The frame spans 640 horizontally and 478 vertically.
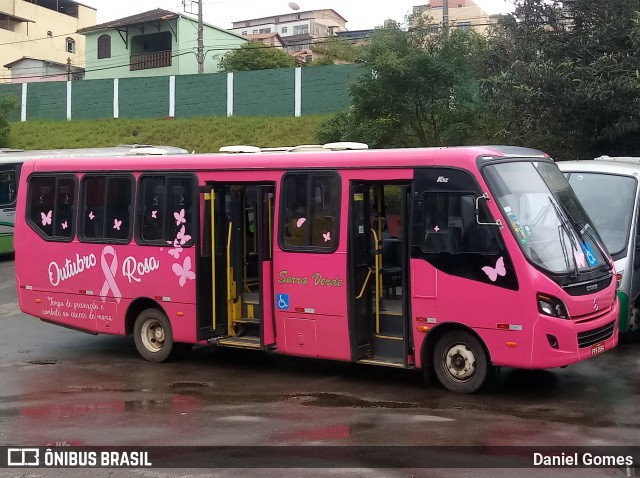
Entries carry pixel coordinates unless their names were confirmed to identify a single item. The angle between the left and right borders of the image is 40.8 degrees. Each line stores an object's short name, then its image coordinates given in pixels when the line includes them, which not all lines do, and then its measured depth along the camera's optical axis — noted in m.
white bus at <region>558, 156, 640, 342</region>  11.51
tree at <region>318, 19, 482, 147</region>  20.17
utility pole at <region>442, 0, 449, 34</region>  25.29
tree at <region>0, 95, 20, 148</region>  35.47
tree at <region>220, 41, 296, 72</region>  43.94
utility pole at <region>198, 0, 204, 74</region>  41.84
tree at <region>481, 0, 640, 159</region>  16.58
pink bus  8.84
